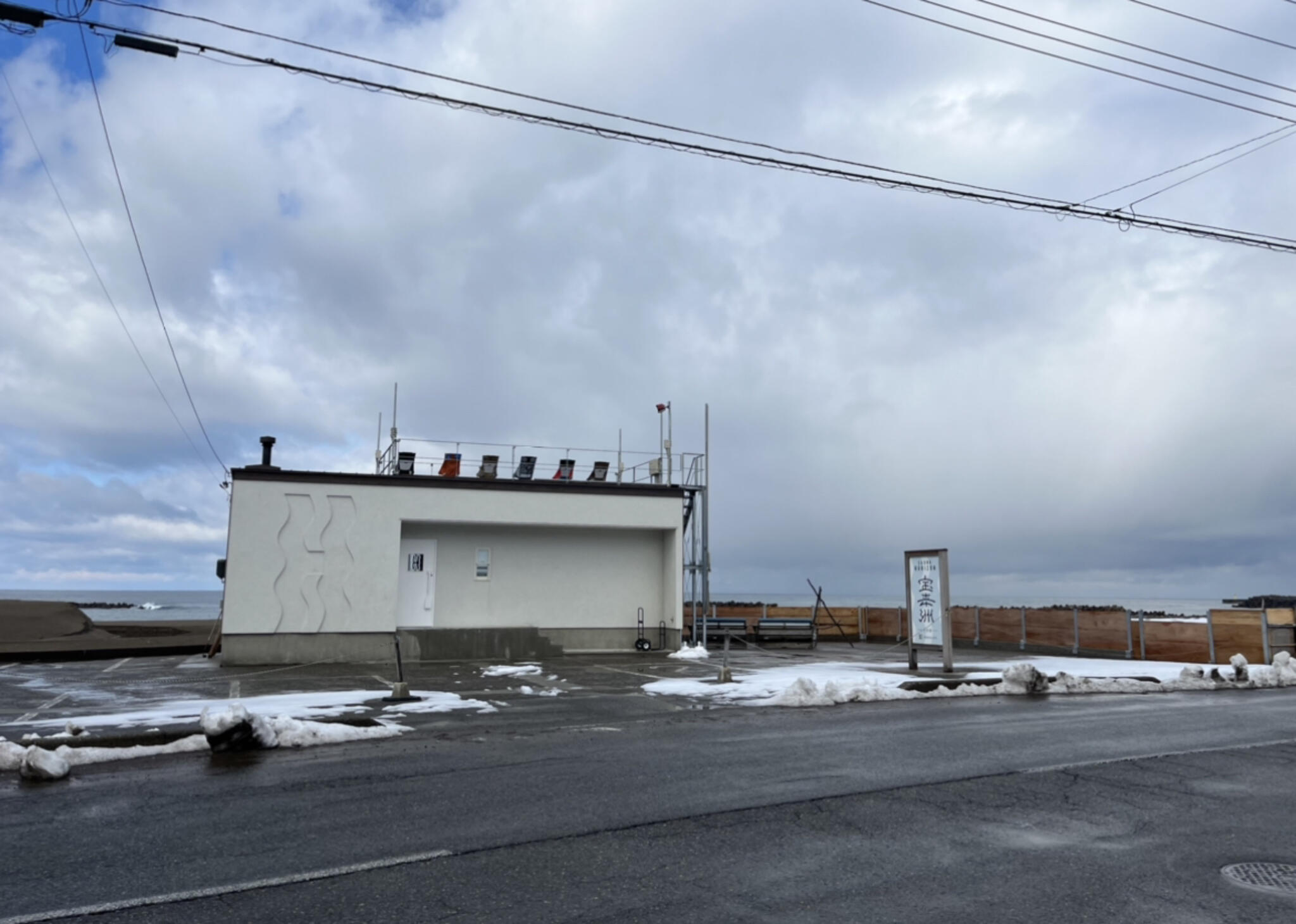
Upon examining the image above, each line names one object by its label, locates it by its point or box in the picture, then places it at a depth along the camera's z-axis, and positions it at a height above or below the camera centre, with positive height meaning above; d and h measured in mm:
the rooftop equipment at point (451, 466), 24250 +3667
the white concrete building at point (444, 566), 21203 +982
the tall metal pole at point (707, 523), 25312 +2366
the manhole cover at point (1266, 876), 5172 -1540
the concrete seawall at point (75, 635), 23500 -1135
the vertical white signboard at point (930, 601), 18578 +165
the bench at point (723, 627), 28094 -597
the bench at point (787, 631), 28656 -716
